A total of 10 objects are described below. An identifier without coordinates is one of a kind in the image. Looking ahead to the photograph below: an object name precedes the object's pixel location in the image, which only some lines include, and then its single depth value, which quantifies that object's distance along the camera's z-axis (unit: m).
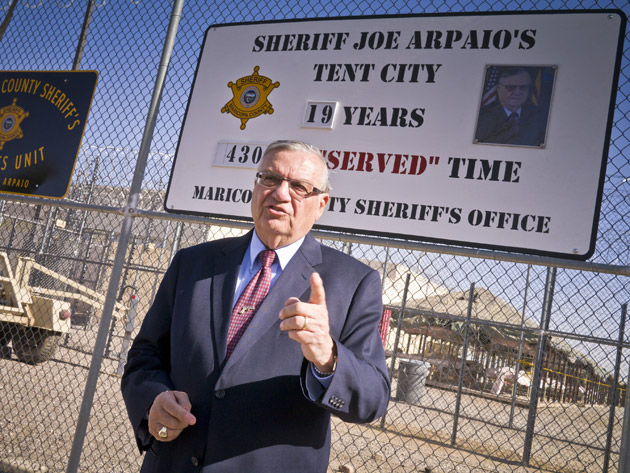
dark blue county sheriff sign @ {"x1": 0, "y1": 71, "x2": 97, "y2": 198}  4.25
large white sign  2.89
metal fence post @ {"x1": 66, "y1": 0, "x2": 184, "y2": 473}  3.58
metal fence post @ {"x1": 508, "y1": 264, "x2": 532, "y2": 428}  7.70
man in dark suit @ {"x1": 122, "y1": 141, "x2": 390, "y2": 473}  1.78
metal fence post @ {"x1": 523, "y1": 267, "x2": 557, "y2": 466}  7.10
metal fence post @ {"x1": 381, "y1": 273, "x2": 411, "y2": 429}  8.65
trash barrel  11.88
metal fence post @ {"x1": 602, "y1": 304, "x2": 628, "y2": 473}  6.88
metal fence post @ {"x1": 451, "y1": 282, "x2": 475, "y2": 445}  8.23
